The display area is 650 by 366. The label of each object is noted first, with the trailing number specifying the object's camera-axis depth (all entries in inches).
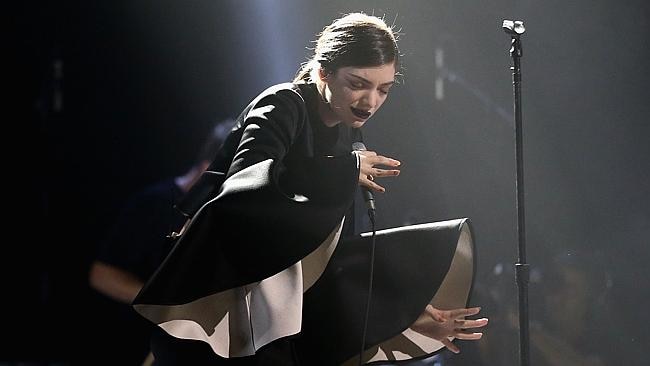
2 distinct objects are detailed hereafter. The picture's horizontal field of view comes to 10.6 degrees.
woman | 365.6
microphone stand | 391.1
